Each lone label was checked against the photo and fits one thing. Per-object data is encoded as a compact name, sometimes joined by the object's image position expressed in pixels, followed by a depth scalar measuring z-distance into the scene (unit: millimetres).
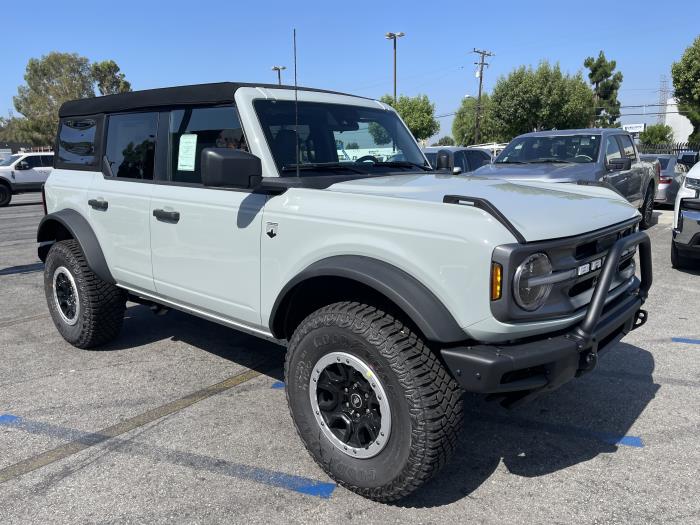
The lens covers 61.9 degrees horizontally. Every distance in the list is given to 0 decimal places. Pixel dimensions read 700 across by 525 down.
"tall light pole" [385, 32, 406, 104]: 42656
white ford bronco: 2393
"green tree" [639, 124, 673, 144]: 54750
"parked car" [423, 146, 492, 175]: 12984
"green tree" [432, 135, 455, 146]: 89388
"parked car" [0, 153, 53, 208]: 20016
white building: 77225
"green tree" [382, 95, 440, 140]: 48531
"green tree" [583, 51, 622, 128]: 59250
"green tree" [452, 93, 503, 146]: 47125
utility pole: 51531
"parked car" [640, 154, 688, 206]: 13859
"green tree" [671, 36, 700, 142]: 28416
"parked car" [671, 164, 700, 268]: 6808
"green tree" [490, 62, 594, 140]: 43156
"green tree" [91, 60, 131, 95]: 63469
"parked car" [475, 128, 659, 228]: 8328
